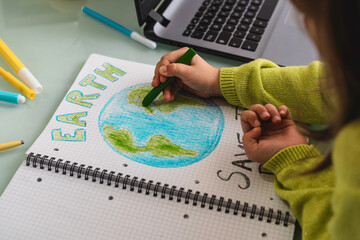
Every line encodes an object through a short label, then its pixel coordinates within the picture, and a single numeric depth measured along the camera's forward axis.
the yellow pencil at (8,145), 0.67
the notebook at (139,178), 0.57
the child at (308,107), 0.38
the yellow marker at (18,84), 0.76
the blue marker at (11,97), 0.74
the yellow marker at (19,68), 0.77
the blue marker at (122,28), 0.87
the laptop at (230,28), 0.84
